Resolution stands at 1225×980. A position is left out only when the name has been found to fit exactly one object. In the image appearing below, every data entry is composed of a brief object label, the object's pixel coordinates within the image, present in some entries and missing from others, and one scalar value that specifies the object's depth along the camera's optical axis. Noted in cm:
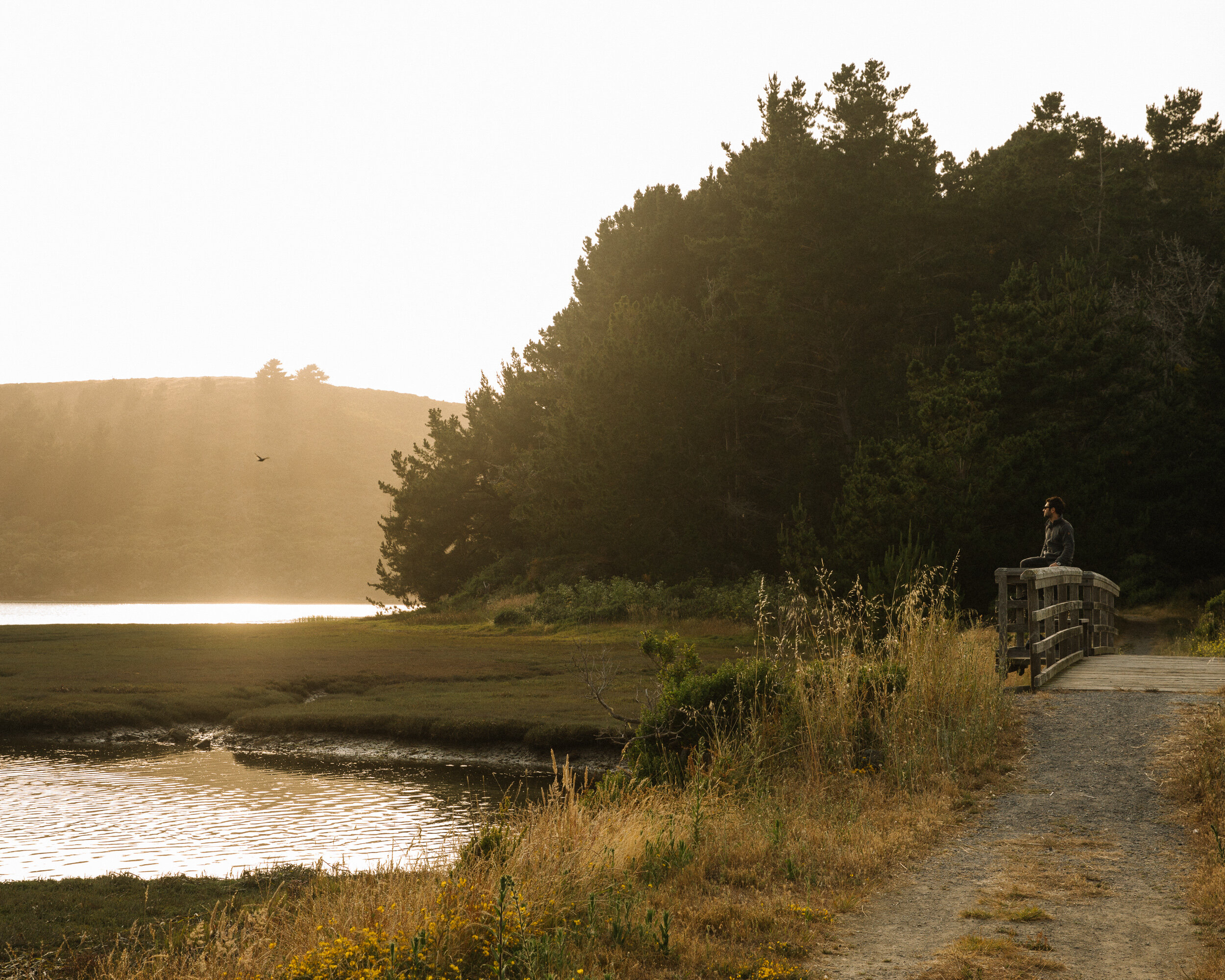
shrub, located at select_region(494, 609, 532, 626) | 3862
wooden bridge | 1144
